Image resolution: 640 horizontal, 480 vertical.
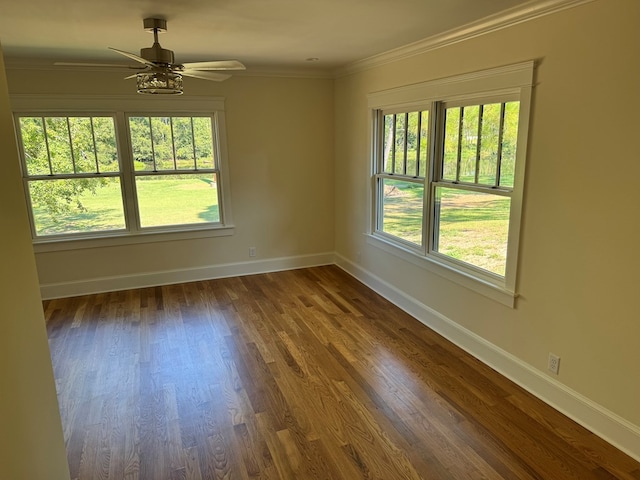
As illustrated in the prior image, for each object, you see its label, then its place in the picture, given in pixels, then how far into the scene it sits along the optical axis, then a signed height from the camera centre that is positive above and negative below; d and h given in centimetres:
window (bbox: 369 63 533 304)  287 -17
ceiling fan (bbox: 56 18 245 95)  274 +58
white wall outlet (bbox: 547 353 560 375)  266 -136
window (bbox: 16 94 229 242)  445 -19
